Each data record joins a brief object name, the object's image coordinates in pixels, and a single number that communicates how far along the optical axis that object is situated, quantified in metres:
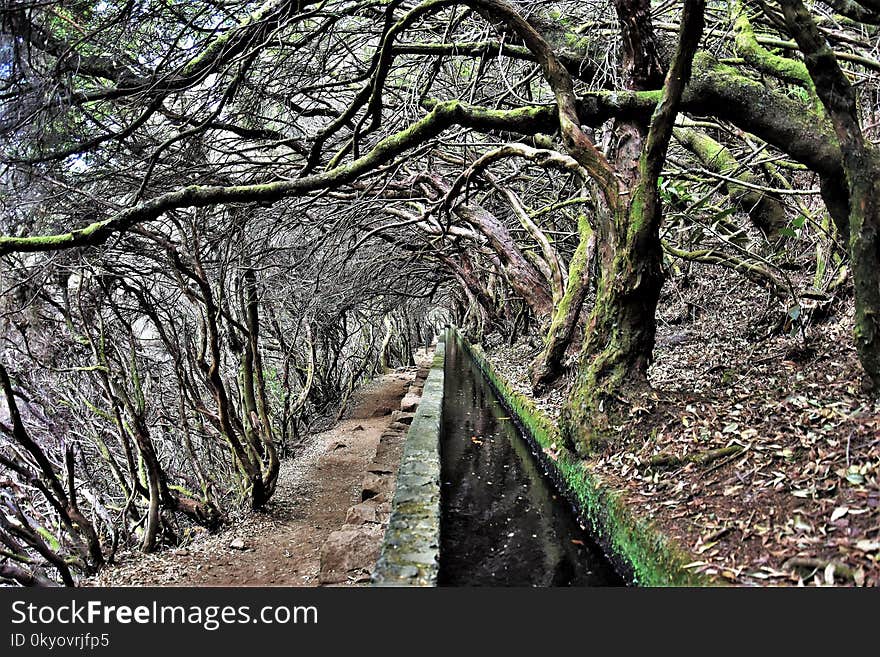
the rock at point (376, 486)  6.84
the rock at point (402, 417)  12.12
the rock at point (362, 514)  5.80
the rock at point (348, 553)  4.63
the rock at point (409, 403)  13.32
